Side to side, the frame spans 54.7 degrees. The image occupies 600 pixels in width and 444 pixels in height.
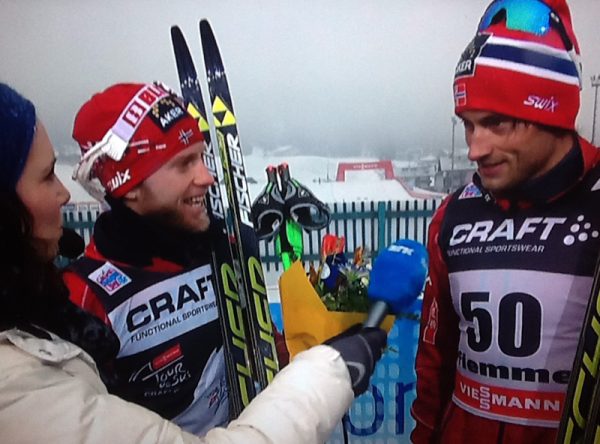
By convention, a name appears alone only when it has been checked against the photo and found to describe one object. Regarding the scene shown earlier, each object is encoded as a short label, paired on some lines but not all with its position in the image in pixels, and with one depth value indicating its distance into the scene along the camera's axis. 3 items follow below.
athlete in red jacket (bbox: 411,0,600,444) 0.90
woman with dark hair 0.62
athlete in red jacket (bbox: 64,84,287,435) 1.09
